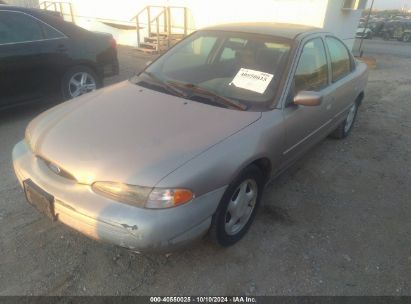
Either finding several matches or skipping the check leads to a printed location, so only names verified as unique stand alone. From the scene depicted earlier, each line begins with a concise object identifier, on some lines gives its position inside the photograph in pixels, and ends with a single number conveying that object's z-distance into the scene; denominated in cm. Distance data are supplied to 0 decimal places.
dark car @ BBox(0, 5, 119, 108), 449
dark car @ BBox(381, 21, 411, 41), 2538
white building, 834
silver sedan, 200
